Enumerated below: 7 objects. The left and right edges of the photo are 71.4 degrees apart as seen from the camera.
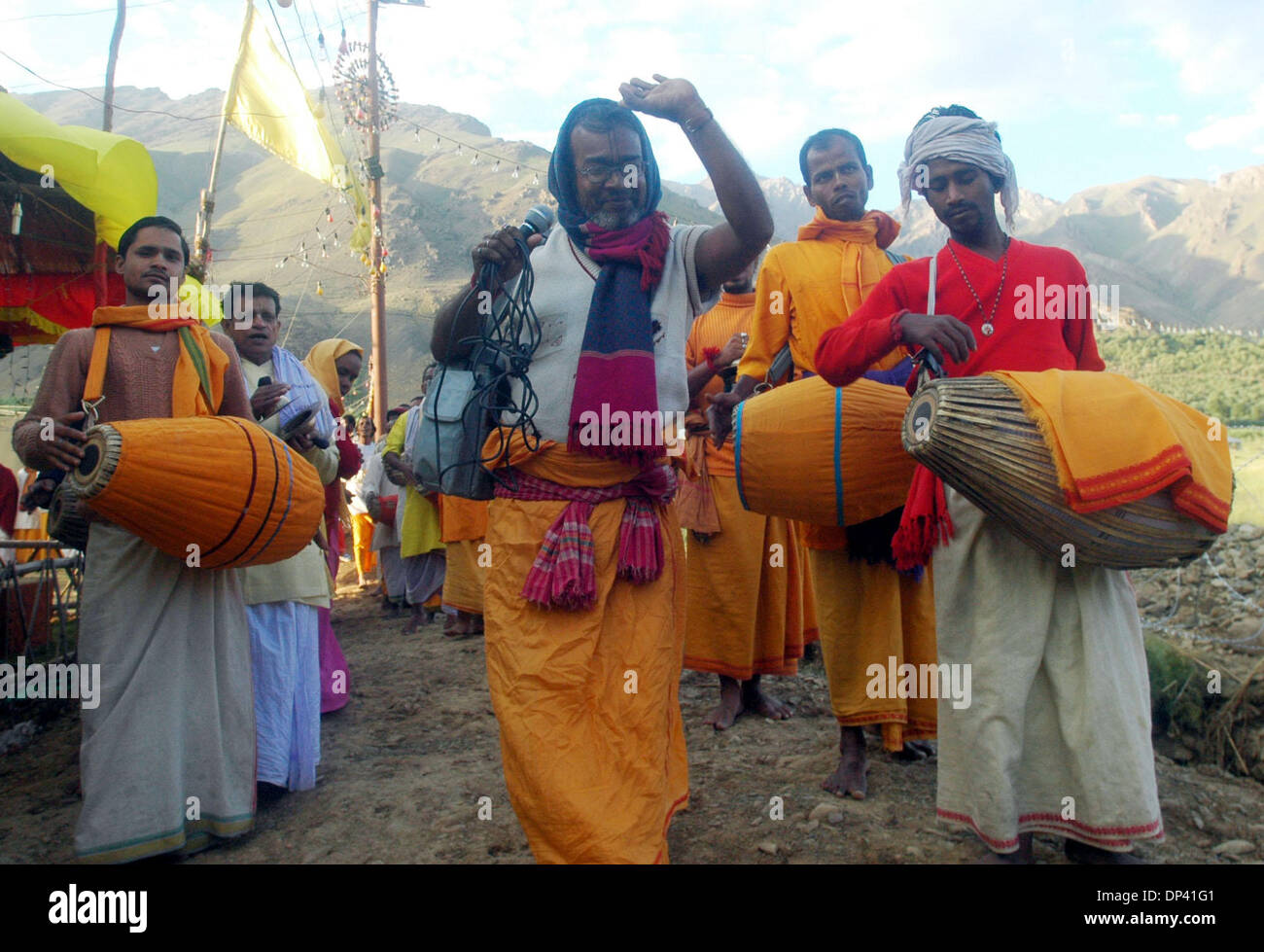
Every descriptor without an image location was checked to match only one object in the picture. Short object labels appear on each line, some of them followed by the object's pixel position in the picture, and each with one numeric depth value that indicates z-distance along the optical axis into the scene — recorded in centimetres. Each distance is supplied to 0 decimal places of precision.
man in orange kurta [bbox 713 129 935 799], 341
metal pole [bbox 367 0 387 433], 1334
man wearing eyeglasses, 235
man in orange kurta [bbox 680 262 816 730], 431
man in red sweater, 230
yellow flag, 1045
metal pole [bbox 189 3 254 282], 887
